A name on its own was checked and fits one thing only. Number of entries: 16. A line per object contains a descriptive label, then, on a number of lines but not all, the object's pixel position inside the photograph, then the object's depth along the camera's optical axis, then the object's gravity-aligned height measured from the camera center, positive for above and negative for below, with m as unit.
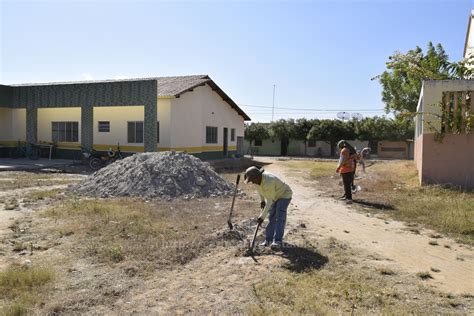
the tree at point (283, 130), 46.41 +1.34
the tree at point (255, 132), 47.81 +1.13
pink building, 13.69 +0.38
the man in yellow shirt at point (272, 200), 6.11 -0.86
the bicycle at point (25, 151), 24.98 -0.71
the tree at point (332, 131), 44.06 +1.24
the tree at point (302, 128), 45.88 +1.56
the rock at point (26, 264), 5.76 -1.71
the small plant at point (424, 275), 5.49 -1.67
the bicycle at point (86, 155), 21.55 -0.77
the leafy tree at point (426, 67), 14.80 +2.81
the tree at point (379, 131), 42.44 +1.30
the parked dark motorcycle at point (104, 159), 21.34 -0.96
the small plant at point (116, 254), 6.14 -1.65
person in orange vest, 11.67 -0.64
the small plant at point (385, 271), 5.59 -1.66
